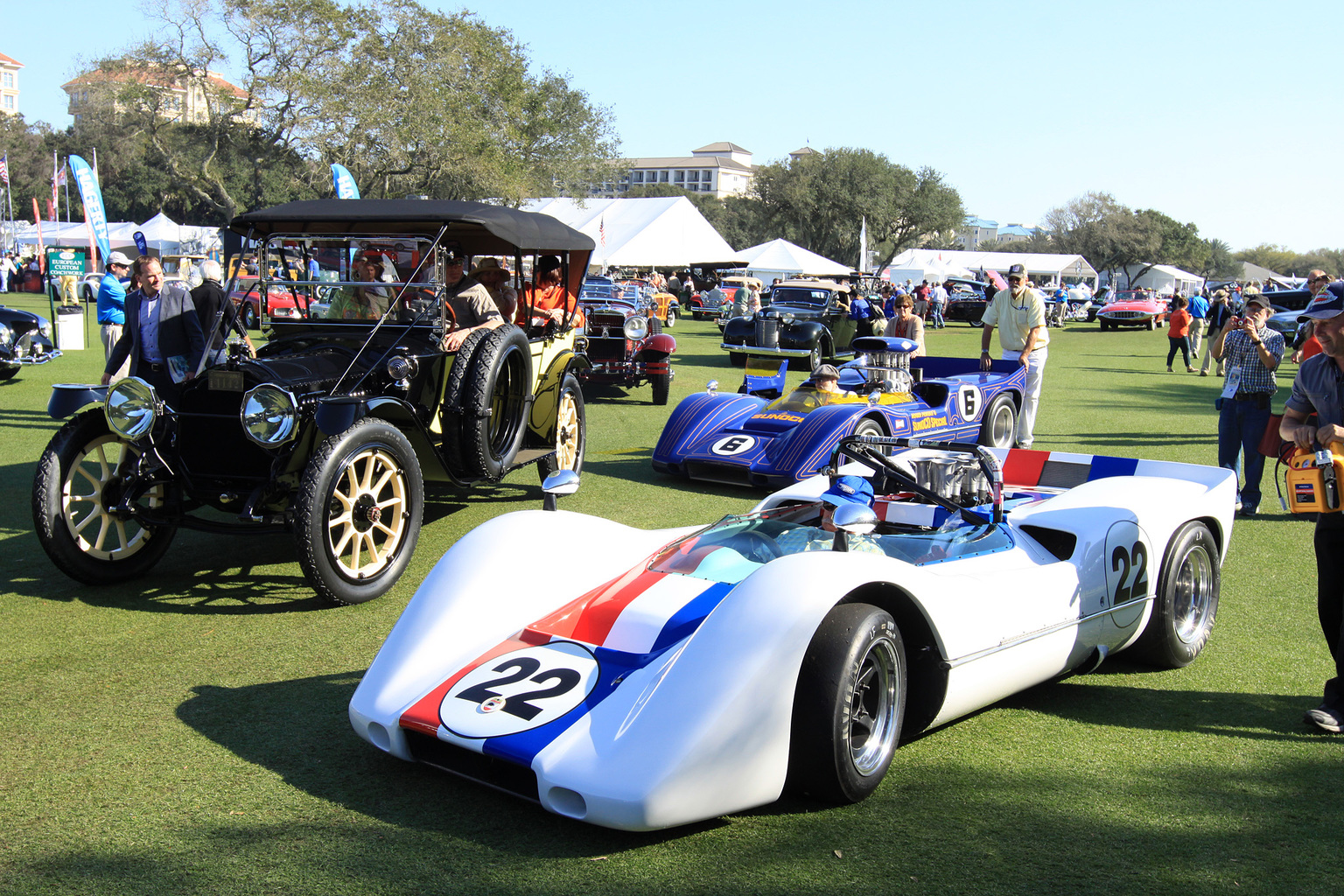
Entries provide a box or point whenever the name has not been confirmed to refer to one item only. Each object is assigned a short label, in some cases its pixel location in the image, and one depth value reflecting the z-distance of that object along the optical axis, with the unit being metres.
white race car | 2.92
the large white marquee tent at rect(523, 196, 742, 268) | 41.47
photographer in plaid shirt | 8.37
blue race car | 8.46
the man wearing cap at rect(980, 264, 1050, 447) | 10.33
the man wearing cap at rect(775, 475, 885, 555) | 3.92
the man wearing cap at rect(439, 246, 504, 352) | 7.50
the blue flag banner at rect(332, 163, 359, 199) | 16.11
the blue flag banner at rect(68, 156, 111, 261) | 16.55
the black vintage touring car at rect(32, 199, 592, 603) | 5.44
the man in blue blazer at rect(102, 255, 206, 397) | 7.96
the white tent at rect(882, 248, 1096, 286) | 59.22
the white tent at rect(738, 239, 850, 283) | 45.97
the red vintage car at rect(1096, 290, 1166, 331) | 39.75
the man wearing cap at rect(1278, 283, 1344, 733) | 3.97
